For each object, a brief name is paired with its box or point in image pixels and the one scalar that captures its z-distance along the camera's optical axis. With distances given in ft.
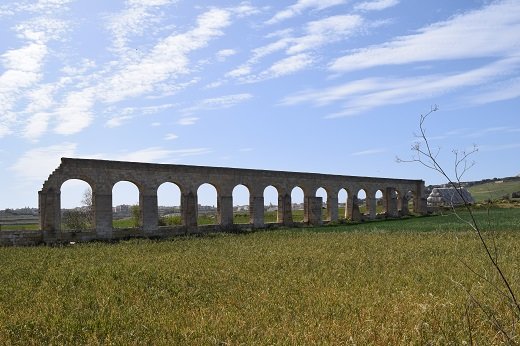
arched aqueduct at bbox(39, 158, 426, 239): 69.41
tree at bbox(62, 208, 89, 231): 108.06
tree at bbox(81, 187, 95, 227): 135.03
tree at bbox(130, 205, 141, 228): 114.91
